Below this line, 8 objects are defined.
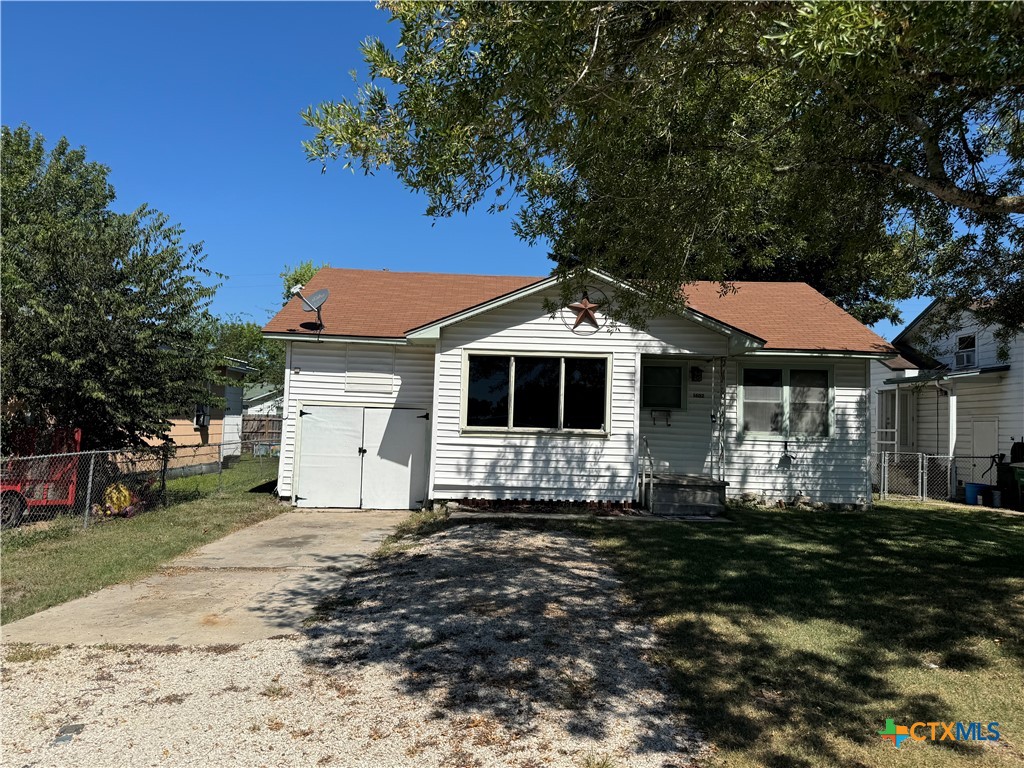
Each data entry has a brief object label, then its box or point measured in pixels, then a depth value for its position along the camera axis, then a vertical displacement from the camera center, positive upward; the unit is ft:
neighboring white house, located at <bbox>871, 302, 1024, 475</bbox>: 54.70 +3.99
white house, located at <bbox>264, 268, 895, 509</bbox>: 38.65 +1.33
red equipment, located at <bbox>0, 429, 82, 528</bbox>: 31.22 -3.96
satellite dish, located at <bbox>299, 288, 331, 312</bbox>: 41.73 +7.35
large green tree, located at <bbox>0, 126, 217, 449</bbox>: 33.50 +3.86
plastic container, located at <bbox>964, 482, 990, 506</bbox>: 50.08 -3.97
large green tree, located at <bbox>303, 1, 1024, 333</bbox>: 12.44 +7.96
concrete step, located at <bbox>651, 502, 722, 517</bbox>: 37.26 -4.59
